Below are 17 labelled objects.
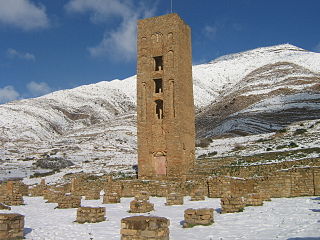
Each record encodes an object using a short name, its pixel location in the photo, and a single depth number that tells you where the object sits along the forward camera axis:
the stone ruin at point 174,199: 14.66
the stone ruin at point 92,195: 18.80
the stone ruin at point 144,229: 7.32
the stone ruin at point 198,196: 16.11
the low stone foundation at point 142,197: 14.43
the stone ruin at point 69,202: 14.55
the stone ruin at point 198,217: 9.52
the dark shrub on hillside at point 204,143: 38.38
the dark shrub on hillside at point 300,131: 35.16
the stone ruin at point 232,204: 11.33
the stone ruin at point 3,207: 13.65
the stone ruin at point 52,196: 17.88
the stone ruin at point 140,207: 12.74
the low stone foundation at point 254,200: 12.57
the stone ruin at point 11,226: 8.38
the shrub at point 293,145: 27.36
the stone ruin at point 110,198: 16.22
